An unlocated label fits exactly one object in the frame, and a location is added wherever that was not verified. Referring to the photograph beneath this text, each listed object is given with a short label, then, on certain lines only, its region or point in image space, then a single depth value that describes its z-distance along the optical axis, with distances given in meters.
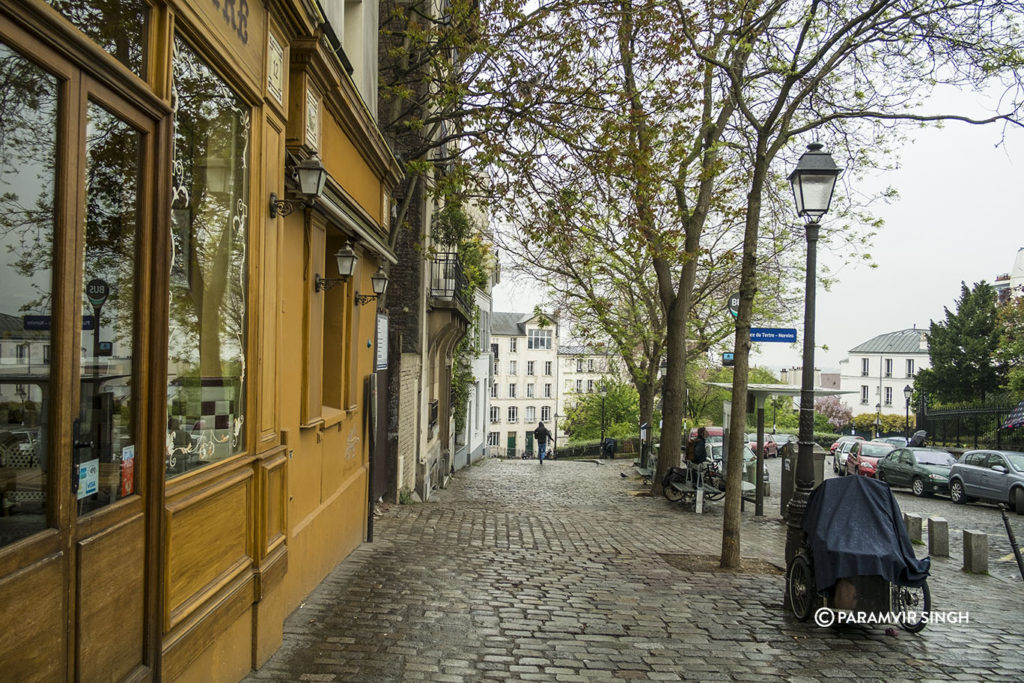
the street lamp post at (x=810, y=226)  8.69
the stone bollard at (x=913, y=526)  12.91
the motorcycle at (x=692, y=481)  17.55
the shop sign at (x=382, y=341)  11.48
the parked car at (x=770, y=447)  44.37
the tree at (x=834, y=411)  83.12
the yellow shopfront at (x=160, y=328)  2.88
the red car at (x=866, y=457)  27.31
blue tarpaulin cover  6.71
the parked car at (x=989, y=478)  19.00
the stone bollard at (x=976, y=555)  10.77
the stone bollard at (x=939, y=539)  11.87
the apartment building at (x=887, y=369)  92.19
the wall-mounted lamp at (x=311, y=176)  6.20
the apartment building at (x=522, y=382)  91.31
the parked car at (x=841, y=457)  31.00
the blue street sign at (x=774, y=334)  11.68
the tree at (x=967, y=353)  48.62
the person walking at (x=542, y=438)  41.07
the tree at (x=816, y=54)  9.53
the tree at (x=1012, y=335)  39.71
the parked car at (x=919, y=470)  22.64
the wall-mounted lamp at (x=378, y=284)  10.07
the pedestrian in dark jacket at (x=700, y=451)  17.61
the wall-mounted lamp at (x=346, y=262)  8.30
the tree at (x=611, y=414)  61.91
